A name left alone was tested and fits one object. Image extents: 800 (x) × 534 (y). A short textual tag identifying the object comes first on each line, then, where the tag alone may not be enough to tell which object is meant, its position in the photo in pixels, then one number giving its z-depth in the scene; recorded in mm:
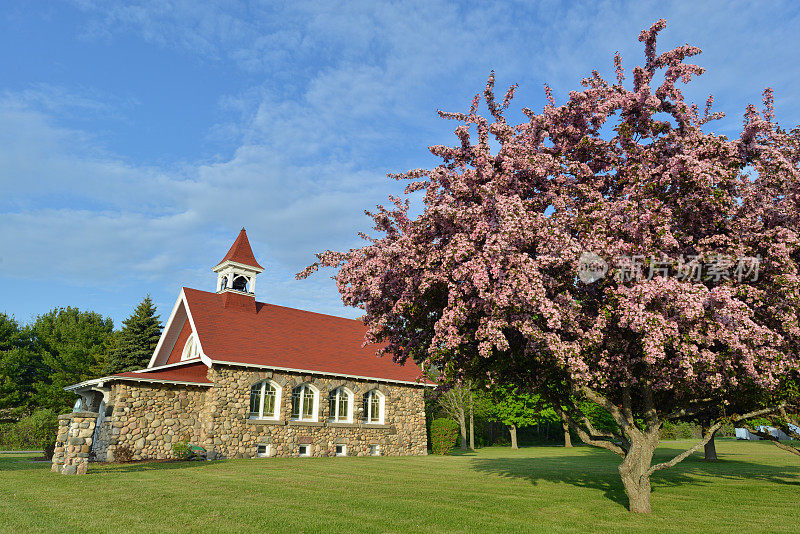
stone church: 23016
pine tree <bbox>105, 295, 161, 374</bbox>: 39731
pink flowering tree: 9492
